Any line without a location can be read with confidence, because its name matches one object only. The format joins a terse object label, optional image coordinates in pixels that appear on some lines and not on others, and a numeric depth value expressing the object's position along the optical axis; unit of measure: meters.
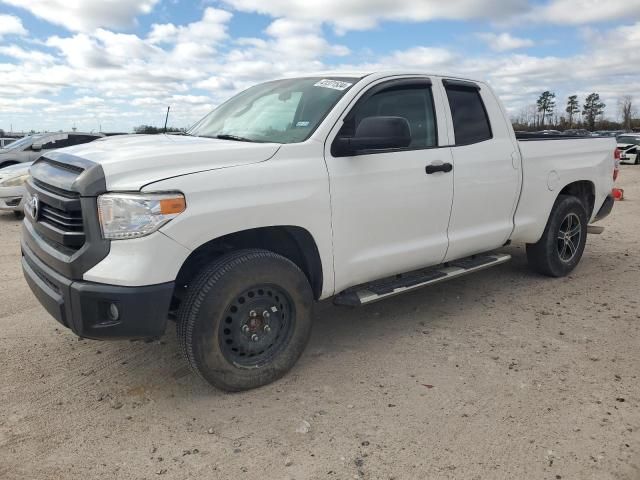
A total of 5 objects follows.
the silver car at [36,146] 12.92
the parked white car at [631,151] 25.70
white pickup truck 2.80
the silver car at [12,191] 9.34
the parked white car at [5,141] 19.86
